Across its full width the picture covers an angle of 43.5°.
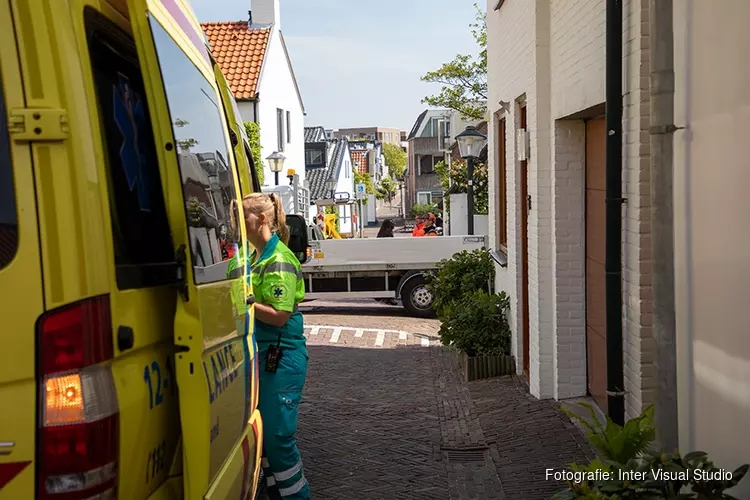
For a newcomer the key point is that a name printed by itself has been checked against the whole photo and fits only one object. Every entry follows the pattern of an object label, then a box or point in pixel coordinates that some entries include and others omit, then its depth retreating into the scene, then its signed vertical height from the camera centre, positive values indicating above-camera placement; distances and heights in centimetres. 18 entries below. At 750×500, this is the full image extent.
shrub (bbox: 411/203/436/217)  5822 -270
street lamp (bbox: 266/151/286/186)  2264 +31
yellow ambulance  244 -23
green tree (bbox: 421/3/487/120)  3003 +247
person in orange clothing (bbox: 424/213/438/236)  2677 -176
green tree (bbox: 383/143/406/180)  11931 +79
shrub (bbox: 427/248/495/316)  1155 -141
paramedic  500 -91
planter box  961 -208
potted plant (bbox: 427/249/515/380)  963 -175
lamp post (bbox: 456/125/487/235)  1652 +32
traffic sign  4538 -100
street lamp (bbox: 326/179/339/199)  5517 -79
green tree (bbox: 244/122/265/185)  2467 +91
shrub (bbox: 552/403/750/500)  333 -120
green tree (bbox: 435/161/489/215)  2098 -45
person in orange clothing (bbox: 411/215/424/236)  2392 -164
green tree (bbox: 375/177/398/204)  9438 -203
